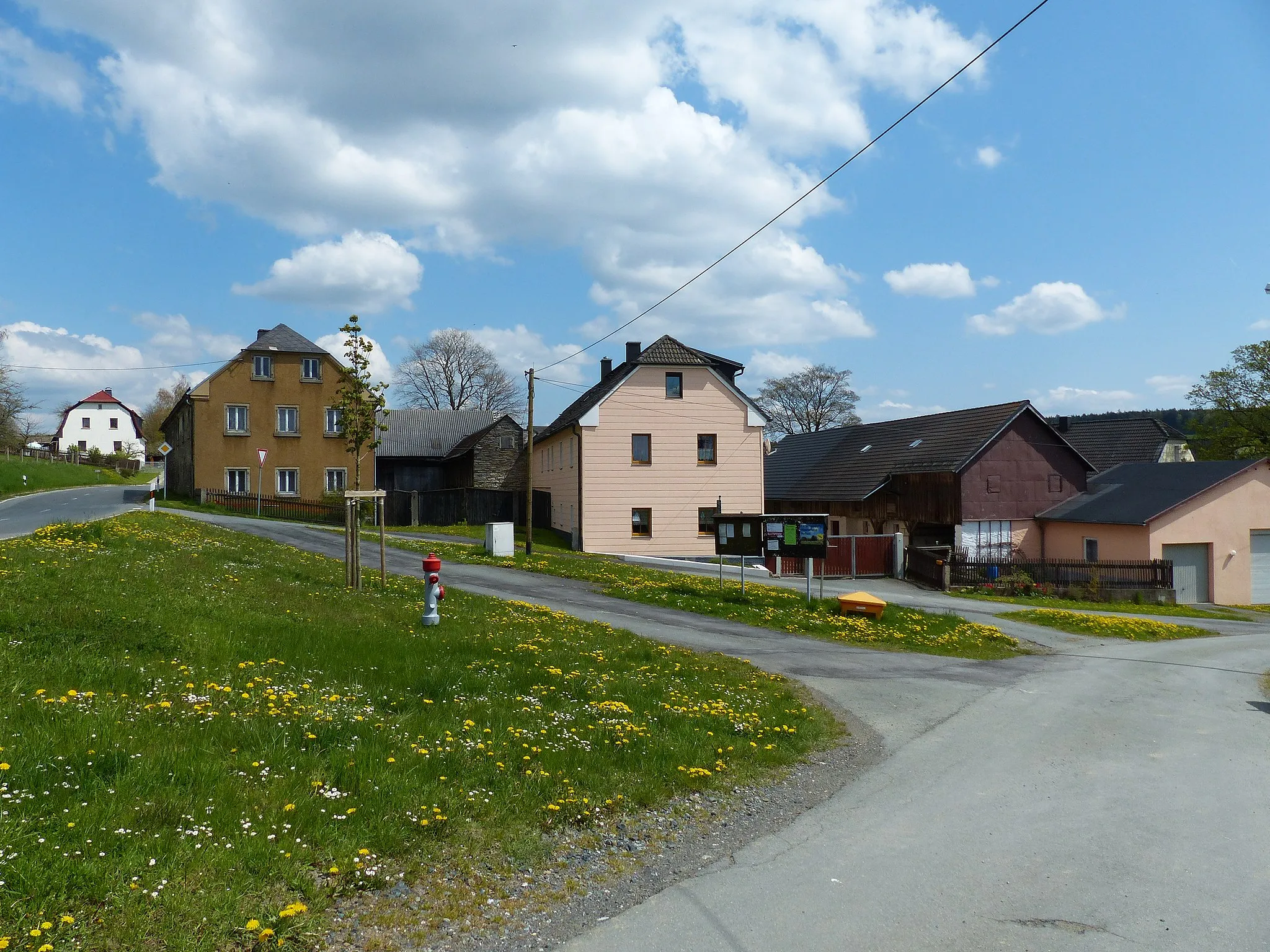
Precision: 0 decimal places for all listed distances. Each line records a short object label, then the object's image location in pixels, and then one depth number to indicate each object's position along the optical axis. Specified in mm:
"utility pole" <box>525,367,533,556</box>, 32250
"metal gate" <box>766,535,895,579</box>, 35250
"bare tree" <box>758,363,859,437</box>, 77188
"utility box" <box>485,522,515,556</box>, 31234
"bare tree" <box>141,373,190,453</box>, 106125
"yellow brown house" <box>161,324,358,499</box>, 45844
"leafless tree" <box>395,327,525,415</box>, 78562
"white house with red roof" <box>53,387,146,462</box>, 106750
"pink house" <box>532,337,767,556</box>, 40031
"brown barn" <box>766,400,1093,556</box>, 38469
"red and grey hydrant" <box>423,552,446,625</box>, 12844
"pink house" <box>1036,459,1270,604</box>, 35250
